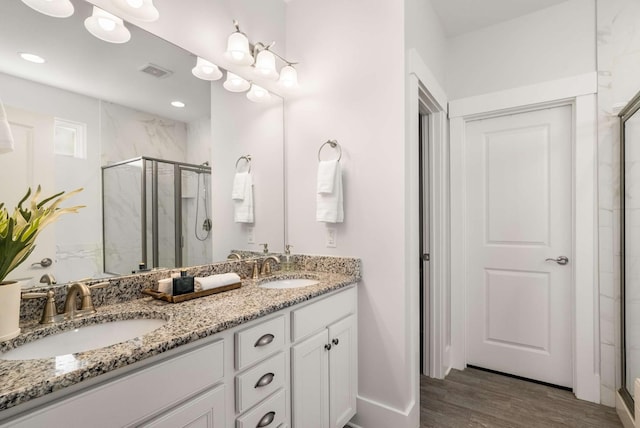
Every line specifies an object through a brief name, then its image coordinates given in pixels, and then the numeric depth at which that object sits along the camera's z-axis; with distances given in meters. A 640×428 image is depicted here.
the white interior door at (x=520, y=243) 2.31
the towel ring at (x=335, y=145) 2.01
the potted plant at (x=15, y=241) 0.90
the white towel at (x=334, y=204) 1.92
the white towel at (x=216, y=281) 1.46
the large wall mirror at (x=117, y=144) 1.13
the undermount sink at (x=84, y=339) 0.93
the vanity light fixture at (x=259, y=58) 1.77
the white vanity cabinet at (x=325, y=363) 1.43
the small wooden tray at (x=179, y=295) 1.32
